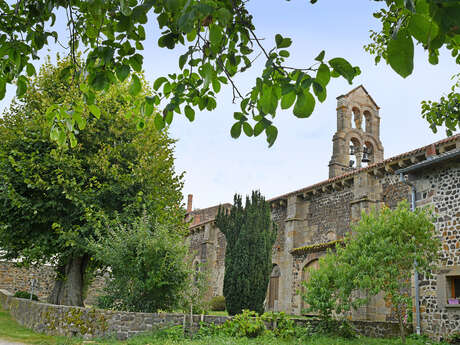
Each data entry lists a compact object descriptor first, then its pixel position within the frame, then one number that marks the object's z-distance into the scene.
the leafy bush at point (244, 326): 12.60
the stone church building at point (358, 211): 12.46
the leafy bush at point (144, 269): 13.10
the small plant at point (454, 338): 11.59
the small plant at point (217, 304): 22.45
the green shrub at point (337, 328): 13.02
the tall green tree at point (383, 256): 11.88
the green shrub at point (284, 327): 13.10
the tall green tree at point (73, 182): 15.11
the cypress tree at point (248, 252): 15.85
